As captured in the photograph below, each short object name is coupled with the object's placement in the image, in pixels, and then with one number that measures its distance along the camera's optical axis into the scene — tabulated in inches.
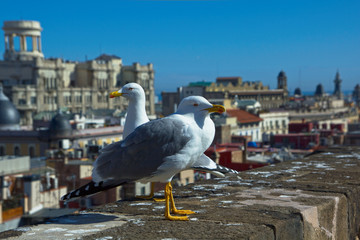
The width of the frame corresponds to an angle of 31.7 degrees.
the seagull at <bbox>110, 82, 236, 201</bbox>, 166.7
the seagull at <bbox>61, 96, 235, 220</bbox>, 141.9
